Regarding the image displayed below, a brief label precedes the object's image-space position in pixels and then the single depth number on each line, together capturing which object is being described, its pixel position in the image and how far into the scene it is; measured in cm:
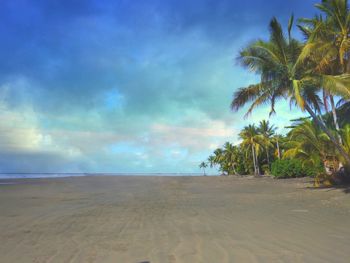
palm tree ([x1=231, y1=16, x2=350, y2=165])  1720
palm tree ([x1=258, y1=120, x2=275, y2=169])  6569
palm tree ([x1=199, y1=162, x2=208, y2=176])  11888
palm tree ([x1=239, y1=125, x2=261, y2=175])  6438
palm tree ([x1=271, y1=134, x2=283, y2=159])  5956
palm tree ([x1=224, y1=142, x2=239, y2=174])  7931
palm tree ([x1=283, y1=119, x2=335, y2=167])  2178
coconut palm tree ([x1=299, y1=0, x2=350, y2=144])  1834
